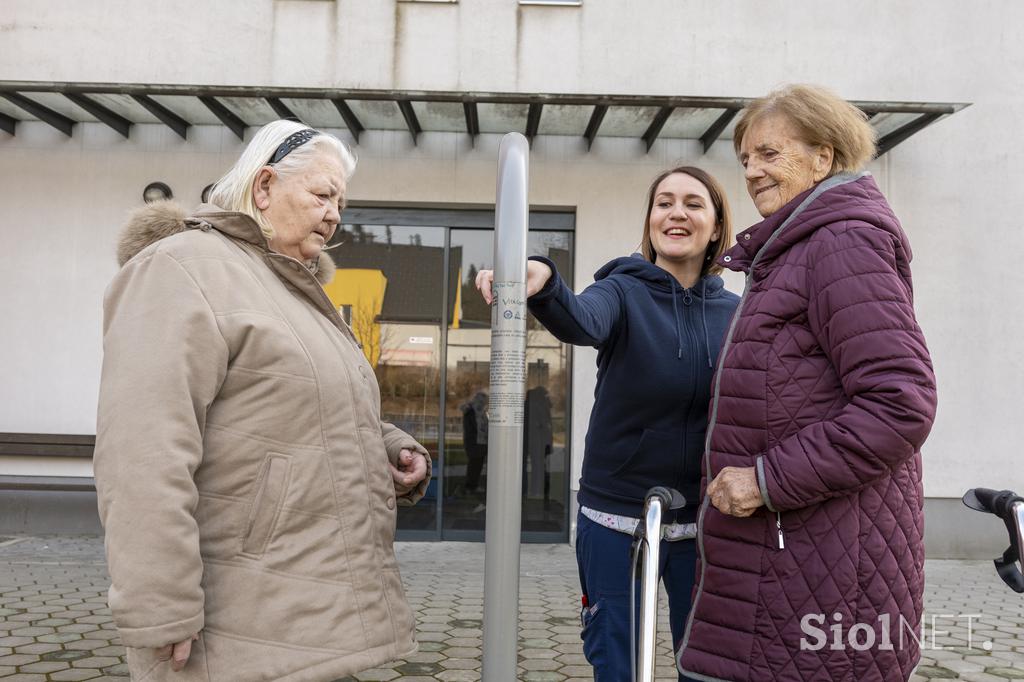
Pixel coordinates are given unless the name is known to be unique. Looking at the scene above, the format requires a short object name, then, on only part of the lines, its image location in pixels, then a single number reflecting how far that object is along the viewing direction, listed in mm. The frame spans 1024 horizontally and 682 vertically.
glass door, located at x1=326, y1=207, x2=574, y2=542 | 8164
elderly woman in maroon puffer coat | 1615
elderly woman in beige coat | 1569
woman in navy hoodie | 2281
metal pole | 1701
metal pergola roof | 6875
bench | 7660
